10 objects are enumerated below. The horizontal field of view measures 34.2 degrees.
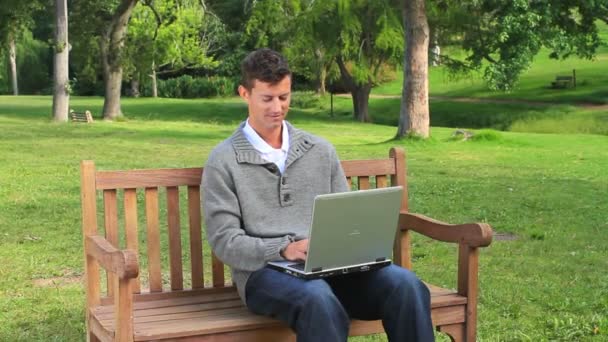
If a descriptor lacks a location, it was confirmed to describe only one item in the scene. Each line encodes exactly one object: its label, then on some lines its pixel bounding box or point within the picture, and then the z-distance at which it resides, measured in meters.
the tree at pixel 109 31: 34.22
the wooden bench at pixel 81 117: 32.54
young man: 4.08
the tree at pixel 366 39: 33.28
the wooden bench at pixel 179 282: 4.03
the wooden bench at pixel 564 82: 48.31
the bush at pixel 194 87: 58.47
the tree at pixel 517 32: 21.33
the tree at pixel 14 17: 32.22
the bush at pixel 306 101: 46.25
